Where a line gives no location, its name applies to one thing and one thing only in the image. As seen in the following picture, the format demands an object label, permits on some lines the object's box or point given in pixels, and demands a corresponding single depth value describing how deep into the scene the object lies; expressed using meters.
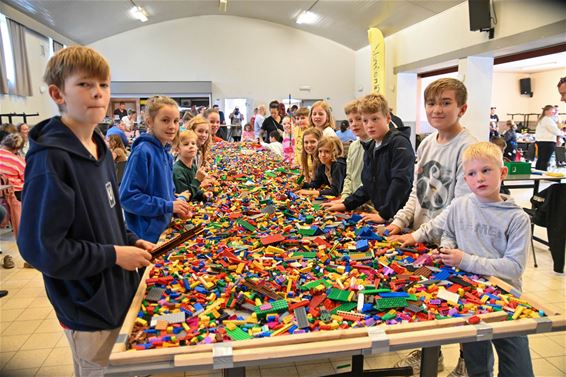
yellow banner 11.85
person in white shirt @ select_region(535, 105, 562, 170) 9.38
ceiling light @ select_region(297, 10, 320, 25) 13.38
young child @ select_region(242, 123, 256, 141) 10.18
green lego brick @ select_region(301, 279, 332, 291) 1.40
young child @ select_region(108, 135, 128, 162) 6.05
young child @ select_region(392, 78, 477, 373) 2.07
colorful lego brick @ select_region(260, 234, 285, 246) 1.87
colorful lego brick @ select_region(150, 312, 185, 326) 1.19
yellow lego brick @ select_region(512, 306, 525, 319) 1.21
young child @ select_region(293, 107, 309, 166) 4.48
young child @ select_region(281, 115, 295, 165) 5.15
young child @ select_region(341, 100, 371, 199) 3.04
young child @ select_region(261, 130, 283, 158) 6.28
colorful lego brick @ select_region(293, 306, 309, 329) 1.17
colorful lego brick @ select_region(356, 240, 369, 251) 1.78
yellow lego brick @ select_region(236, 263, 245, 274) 1.57
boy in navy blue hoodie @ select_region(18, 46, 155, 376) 1.15
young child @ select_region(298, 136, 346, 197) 3.22
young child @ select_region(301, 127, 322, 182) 3.54
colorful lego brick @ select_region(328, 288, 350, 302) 1.30
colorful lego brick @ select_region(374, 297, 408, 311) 1.26
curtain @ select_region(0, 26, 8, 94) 9.09
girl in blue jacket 2.20
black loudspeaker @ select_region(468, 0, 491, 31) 7.38
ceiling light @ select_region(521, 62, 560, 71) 14.98
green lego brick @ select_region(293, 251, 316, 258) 1.70
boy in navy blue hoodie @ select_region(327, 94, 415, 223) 2.46
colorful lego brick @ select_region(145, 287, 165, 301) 1.34
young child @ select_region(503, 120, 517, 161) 12.05
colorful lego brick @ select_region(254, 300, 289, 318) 1.24
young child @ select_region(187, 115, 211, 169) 4.26
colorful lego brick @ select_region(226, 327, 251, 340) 1.12
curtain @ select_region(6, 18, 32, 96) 9.77
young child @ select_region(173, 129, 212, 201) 3.12
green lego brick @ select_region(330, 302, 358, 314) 1.25
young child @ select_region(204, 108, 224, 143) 6.52
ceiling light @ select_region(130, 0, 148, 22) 12.23
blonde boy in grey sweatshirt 1.52
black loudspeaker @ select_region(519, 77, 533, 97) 16.84
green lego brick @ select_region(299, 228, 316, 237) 2.00
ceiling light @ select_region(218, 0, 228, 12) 11.77
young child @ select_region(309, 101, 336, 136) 4.20
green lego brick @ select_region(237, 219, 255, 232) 2.11
